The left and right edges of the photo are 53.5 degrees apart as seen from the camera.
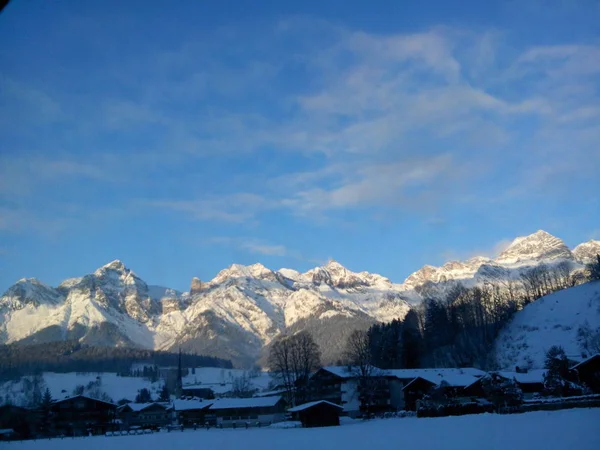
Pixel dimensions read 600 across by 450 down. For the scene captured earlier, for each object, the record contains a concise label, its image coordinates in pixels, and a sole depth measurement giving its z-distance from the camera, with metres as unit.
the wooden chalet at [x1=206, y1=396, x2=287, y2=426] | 88.94
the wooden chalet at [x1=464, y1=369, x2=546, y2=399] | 74.38
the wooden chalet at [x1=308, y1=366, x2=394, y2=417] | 82.31
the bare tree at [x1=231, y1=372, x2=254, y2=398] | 155.73
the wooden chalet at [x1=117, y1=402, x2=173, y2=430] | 107.25
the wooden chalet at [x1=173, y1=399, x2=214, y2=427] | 95.06
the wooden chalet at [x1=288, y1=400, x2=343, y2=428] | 60.31
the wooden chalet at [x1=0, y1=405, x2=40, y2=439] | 80.94
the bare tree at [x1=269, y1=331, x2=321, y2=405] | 90.12
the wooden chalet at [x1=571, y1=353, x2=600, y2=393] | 62.97
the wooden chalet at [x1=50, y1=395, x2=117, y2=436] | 94.00
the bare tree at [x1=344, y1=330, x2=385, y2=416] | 80.06
